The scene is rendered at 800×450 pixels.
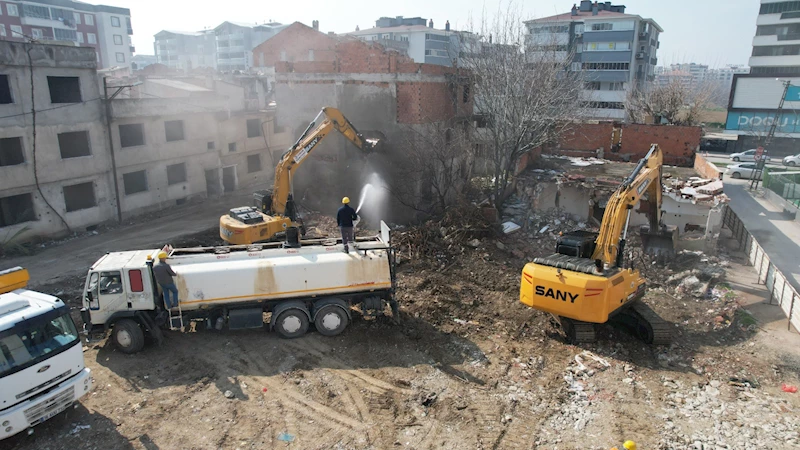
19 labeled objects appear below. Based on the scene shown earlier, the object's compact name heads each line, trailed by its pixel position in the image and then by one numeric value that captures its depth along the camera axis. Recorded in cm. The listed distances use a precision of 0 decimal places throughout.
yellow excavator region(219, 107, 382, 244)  1434
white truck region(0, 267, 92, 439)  724
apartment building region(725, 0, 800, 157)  4225
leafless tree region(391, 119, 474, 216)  1948
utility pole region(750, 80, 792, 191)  2752
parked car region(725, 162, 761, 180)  3012
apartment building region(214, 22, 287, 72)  7981
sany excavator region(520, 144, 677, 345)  982
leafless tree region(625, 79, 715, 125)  3131
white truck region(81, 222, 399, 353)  1004
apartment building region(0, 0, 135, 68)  5553
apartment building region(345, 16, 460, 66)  6531
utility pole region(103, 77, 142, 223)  1997
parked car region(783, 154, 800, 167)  3475
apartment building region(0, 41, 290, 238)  1758
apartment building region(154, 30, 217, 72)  8332
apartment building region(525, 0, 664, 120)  5312
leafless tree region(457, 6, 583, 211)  1869
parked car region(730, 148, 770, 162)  3581
